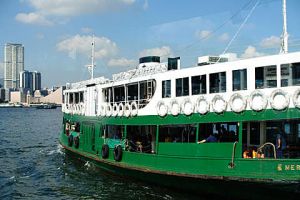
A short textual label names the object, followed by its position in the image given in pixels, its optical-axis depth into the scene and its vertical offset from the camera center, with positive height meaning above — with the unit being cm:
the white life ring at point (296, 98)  1289 +43
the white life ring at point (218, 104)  1449 +26
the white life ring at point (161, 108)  1660 +12
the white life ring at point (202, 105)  1501 +23
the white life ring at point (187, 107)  1555 +16
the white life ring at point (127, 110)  1866 +3
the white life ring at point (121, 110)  1914 +3
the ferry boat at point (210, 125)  1337 -55
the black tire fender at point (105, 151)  2020 -205
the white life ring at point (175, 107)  1609 +16
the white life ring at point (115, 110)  1963 +3
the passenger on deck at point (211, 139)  1516 -106
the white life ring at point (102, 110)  2116 +3
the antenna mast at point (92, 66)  2829 +322
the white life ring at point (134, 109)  1827 +8
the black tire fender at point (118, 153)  1907 -201
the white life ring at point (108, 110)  2041 +3
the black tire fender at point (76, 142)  2464 -195
